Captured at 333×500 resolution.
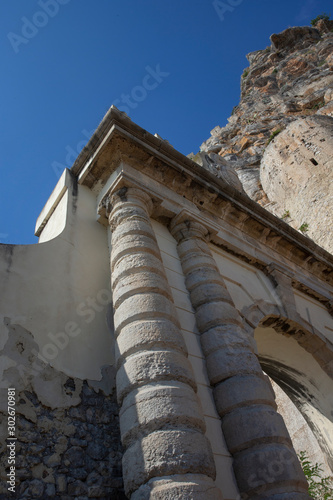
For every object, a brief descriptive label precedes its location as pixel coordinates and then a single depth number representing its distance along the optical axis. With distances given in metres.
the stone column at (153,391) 2.61
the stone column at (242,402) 3.18
